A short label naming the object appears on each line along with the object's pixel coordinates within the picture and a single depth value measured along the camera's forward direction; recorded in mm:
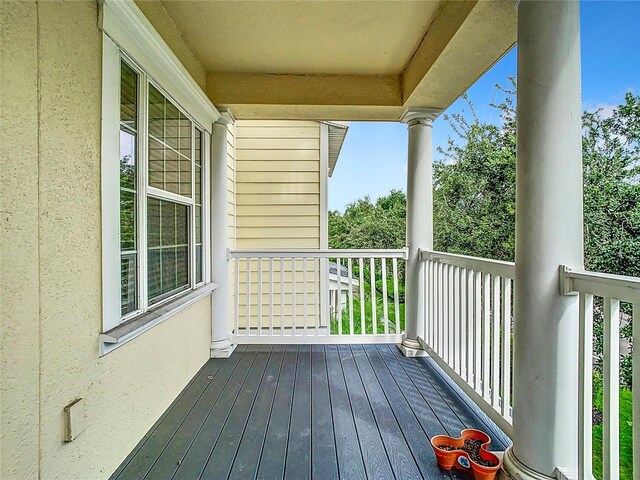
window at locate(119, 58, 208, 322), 1815
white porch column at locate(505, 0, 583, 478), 1431
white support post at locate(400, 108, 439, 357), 3293
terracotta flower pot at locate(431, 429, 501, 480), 1558
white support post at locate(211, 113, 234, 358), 3260
